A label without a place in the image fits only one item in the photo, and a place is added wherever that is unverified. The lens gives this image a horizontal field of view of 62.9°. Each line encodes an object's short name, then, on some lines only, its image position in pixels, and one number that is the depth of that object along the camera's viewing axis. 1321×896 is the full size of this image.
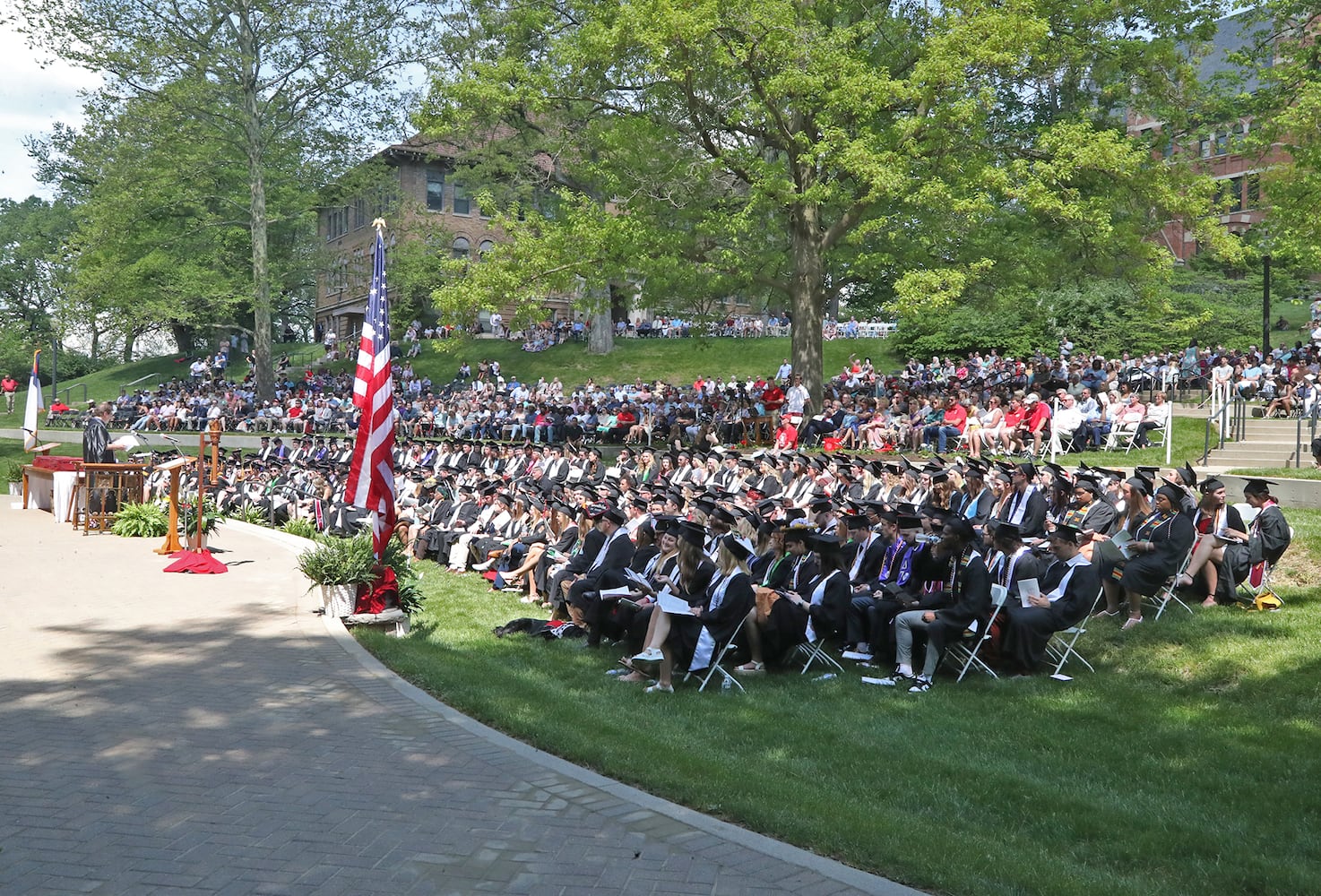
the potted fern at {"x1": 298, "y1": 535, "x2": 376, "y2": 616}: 11.05
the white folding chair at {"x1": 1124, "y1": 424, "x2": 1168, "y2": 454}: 20.42
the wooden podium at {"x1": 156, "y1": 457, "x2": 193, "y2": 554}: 15.11
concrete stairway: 17.97
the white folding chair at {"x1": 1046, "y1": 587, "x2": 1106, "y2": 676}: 9.23
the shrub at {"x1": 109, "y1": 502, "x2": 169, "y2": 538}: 18.17
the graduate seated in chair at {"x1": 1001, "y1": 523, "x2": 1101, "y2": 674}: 9.09
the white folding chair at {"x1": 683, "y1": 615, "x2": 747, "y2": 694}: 9.00
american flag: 10.33
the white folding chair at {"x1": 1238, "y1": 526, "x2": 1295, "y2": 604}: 10.49
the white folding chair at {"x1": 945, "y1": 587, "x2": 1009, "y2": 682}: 9.03
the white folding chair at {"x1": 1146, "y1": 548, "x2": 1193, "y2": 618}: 10.33
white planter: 11.09
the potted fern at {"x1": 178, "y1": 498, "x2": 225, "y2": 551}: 15.67
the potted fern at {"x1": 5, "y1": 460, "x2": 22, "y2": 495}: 25.81
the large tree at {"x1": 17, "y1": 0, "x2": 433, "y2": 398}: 33.22
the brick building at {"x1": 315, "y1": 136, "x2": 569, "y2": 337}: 42.78
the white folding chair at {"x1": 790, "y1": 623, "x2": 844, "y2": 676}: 9.63
